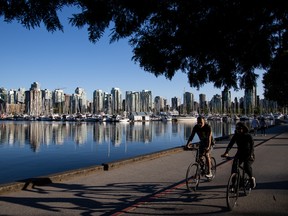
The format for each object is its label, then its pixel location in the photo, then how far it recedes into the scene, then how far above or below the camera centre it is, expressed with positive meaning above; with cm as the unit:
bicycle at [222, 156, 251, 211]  488 -161
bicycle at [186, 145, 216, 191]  616 -161
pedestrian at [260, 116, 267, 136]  2200 -120
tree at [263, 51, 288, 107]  365 +75
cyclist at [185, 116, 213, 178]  678 -73
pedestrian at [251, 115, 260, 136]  2231 -110
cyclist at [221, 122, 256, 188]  543 -82
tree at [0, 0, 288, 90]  249 +103
